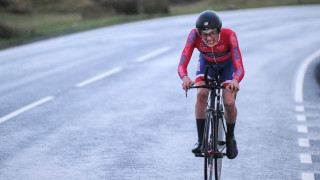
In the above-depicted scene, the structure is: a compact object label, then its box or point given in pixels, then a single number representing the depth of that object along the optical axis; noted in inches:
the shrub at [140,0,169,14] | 2553.5
